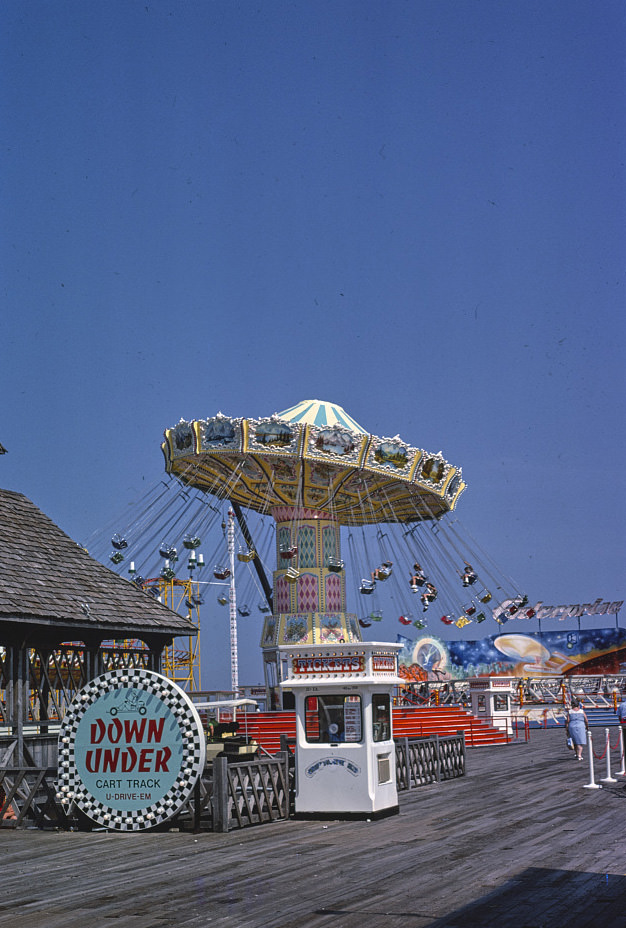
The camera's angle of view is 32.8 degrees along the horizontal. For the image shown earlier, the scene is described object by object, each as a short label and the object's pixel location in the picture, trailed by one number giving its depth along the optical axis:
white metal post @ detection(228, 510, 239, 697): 55.59
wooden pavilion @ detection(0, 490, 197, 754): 18.11
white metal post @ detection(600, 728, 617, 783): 19.36
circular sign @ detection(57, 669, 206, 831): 13.80
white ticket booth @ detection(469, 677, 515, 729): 38.50
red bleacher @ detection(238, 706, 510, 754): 31.39
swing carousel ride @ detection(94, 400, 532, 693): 34.88
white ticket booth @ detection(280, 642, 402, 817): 14.45
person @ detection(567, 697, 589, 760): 24.80
